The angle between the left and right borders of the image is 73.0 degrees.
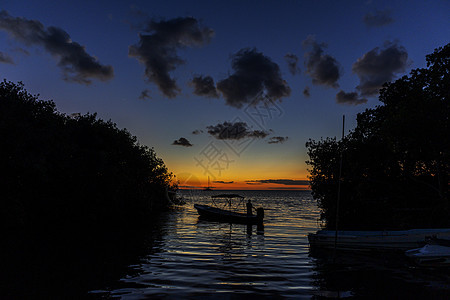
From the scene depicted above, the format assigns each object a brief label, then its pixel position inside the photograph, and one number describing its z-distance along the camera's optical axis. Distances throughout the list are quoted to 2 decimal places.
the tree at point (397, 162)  25.12
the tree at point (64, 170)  28.16
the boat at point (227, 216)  39.62
